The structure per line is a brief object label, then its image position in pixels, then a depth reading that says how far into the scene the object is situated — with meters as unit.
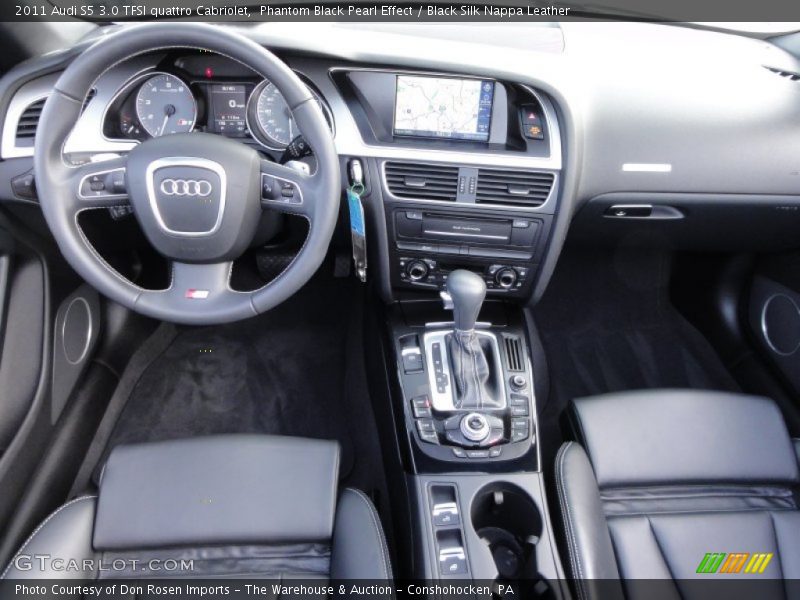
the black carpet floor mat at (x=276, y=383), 1.99
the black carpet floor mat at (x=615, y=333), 2.18
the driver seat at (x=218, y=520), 1.24
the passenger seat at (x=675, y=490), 1.26
